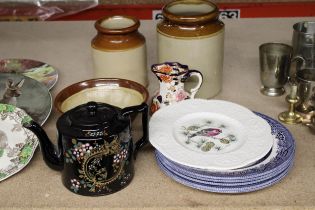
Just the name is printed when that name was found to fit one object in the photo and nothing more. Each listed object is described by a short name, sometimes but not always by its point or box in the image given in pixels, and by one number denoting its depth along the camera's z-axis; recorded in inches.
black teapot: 33.3
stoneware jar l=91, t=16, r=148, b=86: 45.4
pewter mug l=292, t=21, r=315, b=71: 48.0
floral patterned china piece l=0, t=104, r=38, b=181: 37.9
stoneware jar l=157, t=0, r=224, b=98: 43.9
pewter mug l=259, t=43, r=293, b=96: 46.3
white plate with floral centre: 35.3
